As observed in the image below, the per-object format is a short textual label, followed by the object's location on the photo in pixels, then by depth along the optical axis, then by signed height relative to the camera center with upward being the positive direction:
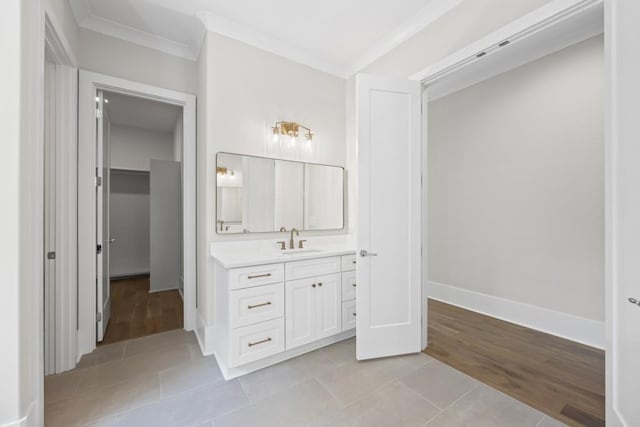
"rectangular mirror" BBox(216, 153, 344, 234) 2.50 +0.18
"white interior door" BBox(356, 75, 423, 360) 2.21 -0.04
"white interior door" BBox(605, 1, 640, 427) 1.14 -0.02
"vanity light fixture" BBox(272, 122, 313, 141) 2.77 +0.85
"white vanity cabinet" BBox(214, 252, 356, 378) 1.99 -0.77
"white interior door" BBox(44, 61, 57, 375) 2.00 -0.07
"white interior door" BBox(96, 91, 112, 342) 2.44 -0.03
